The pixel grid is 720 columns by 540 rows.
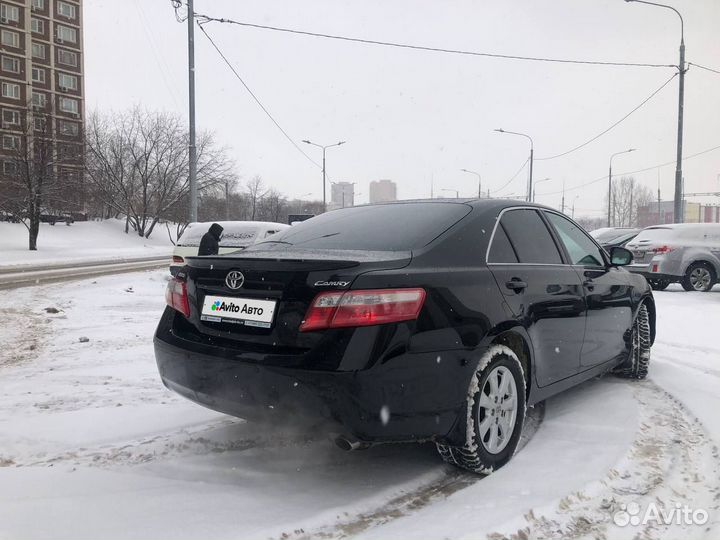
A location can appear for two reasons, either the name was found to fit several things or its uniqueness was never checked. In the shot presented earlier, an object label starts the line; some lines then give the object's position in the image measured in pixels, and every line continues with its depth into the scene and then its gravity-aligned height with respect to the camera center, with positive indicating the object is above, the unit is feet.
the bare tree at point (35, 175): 90.27 +10.19
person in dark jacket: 26.67 -0.31
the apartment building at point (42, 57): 183.21 +61.33
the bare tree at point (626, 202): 249.34 +19.45
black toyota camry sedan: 8.13 -1.42
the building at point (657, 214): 249.08 +14.71
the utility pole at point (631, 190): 246.06 +24.42
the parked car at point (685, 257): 38.55 -0.79
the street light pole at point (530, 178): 120.06 +13.90
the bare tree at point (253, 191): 220.84 +18.53
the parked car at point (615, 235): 55.36 +1.01
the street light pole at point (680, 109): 62.39 +15.53
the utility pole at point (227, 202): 165.85 +10.85
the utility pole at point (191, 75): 56.39 +16.30
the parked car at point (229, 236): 36.04 +0.10
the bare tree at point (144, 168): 137.59 +16.86
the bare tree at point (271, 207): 225.97 +13.02
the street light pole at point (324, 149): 124.77 +21.36
